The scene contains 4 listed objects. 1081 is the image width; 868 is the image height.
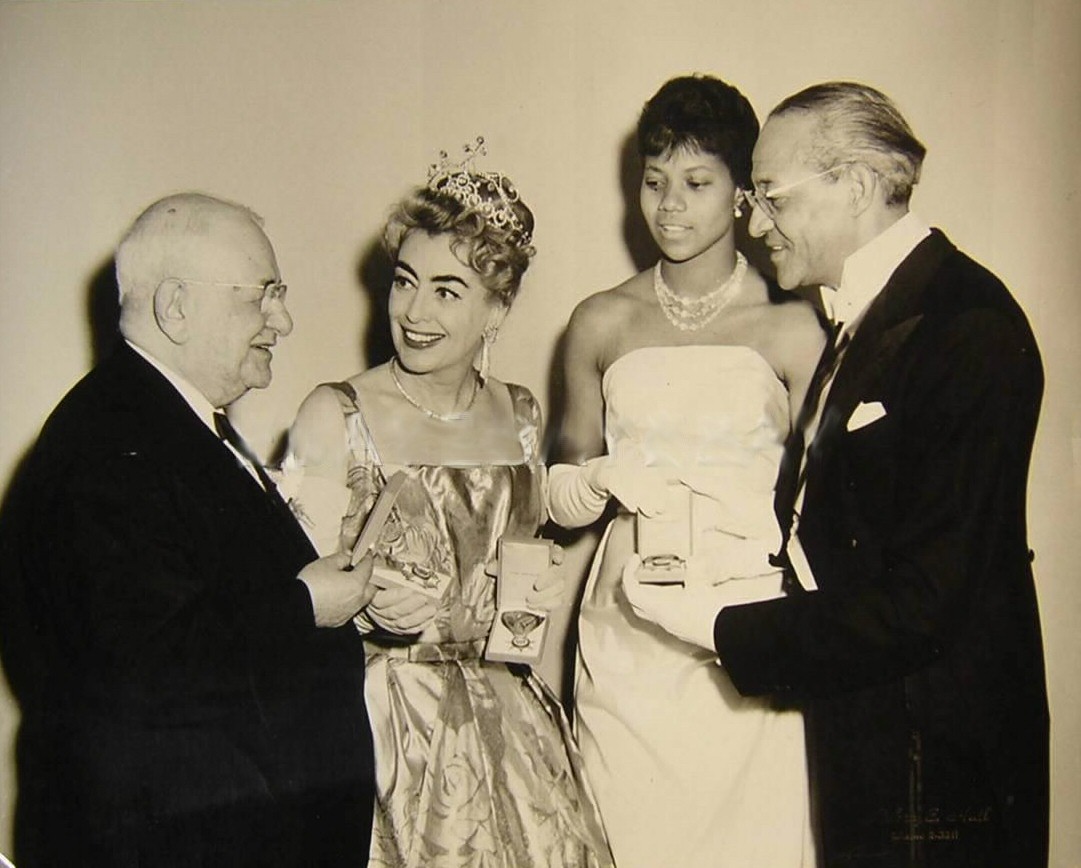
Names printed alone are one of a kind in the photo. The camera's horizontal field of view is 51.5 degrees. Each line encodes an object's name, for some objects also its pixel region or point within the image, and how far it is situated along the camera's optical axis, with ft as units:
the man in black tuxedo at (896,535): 5.53
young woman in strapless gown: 6.33
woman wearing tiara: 6.36
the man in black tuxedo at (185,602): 5.49
